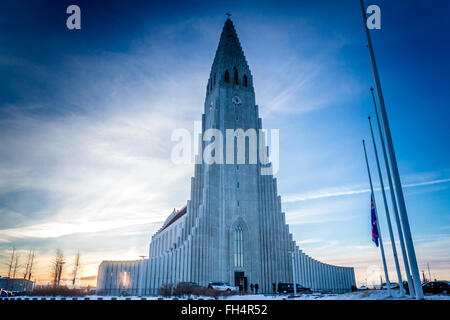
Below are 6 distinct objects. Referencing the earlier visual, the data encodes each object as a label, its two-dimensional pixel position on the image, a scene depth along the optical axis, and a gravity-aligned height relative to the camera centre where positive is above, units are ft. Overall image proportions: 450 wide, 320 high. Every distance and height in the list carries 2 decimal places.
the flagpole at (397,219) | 61.83 +10.67
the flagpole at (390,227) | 74.66 +10.68
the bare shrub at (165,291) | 118.73 -3.56
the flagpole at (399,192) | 47.88 +12.55
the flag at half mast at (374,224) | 79.57 +12.30
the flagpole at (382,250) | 78.18 +6.04
